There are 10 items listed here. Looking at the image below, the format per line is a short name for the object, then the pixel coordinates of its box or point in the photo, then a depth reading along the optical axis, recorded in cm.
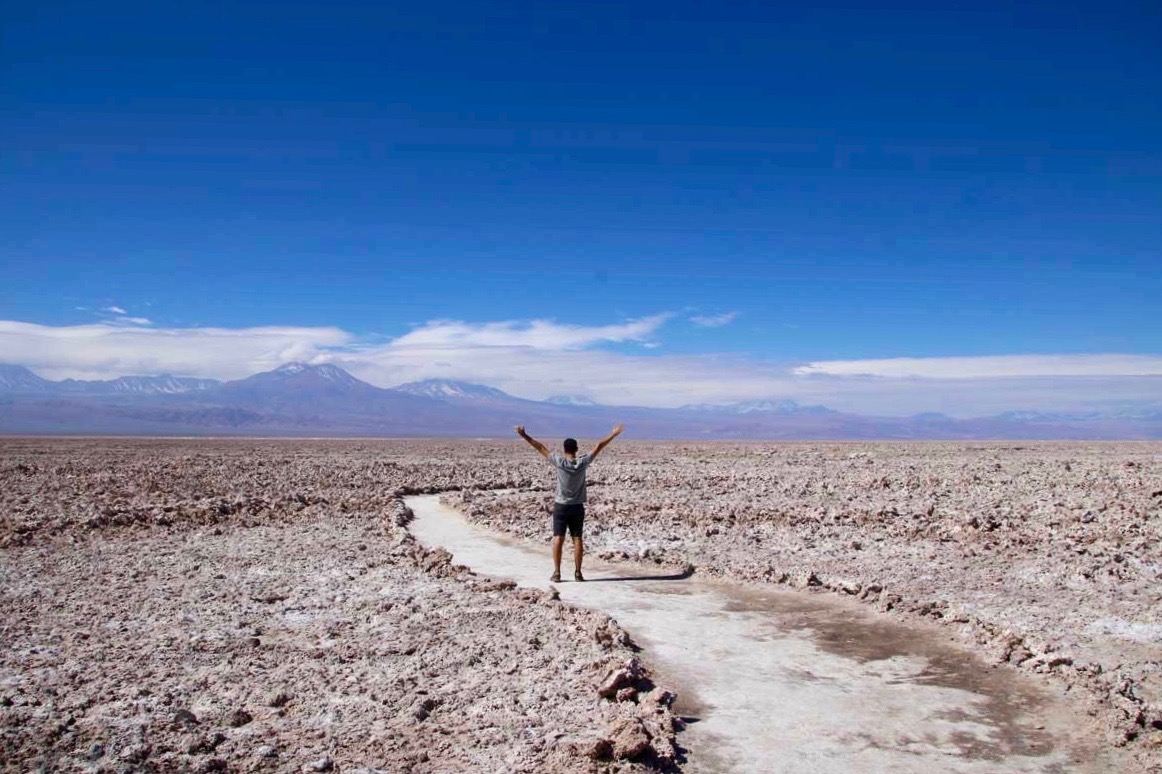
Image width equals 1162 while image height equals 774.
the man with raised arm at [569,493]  1211
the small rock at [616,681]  729
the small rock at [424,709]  689
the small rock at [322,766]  596
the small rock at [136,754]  603
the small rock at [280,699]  713
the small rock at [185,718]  666
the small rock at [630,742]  598
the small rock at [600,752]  608
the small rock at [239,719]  670
